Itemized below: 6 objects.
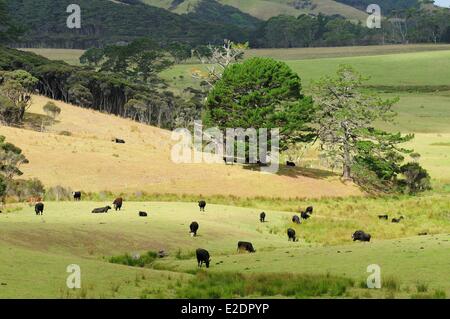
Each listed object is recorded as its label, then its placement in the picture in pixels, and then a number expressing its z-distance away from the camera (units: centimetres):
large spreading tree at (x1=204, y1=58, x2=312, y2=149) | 7694
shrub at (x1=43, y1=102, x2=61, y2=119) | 9438
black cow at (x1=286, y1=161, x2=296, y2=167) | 8218
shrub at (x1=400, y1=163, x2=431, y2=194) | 7650
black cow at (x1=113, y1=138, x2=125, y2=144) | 8344
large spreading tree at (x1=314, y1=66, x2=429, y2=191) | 7669
